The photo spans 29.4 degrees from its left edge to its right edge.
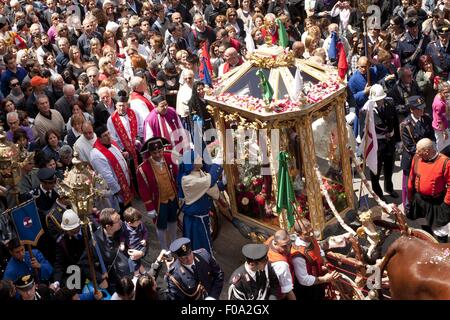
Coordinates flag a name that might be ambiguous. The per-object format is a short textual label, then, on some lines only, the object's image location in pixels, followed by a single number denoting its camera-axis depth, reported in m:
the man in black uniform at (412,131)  11.18
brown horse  8.13
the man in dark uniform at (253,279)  7.75
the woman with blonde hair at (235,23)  16.44
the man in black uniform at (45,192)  9.86
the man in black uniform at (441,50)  14.40
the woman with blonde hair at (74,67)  13.45
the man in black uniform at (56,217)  9.28
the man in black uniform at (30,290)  7.84
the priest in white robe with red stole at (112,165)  10.75
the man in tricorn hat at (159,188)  10.23
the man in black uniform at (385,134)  11.58
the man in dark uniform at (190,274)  8.16
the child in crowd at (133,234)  9.29
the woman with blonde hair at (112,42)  14.99
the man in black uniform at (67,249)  8.86
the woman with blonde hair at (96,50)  14.45
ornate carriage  9.81
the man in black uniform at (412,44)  14.53
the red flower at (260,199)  10.41
